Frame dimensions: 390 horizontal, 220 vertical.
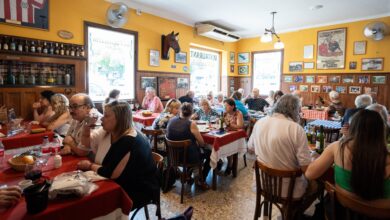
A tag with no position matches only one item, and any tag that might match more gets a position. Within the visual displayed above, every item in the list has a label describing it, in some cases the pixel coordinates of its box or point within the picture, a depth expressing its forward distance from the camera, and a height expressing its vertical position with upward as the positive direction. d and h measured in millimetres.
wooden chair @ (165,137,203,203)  3029 -813
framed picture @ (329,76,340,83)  7224 +454
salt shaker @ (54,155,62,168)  1897 -550
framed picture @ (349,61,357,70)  6945 +844
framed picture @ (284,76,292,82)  8180 +516
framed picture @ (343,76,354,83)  7020 +444
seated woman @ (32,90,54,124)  3802 -279
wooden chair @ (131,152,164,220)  2160 -666
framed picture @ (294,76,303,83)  7926 +488
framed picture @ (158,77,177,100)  6769 +154
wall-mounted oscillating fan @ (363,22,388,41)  6289 +1678
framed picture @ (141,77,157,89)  6314 +276
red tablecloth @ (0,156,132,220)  1253 -629
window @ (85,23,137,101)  5363 +736
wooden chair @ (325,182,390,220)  1469 -706
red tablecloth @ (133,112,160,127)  4814 -547
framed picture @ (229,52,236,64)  9336 +1393
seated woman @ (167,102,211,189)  3201 -518
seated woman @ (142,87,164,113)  5918 -233
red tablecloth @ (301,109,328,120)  5767 -495
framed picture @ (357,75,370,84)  6772 +432
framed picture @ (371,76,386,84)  6559 +421
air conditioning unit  7350 +1924
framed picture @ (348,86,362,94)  6920 +140
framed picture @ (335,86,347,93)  7152 +156
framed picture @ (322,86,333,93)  7379 +157
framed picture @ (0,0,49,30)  4051 +1364
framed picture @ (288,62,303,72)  7912 +903
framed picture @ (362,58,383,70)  6586 +854
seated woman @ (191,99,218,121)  4812 -398
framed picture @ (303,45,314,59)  7629 +1350
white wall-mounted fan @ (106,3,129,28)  5195 +1679
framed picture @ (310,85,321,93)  7609 +189
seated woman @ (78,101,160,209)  1763 -507
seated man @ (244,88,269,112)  6794 -265
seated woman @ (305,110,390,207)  1555 -422
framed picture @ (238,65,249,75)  9312 +911
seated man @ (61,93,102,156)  2304 -255
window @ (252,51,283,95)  8562 +838
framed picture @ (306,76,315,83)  7677 +476
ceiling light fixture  6039 +1388
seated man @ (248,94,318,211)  2152 -458
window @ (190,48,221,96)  8375 +810
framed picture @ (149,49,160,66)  6449 +942
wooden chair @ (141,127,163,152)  3775 -627
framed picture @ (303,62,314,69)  7664 +921
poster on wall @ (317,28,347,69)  7098 +1368
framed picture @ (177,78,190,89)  7355 +300
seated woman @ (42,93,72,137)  3328 -328
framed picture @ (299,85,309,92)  7838 +191
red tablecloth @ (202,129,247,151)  3342 -653
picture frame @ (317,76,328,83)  7424 +464
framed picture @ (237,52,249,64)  9266 +1384
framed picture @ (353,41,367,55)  6766 +1320
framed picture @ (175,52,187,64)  7175 +1063
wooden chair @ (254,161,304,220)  2092 -867
